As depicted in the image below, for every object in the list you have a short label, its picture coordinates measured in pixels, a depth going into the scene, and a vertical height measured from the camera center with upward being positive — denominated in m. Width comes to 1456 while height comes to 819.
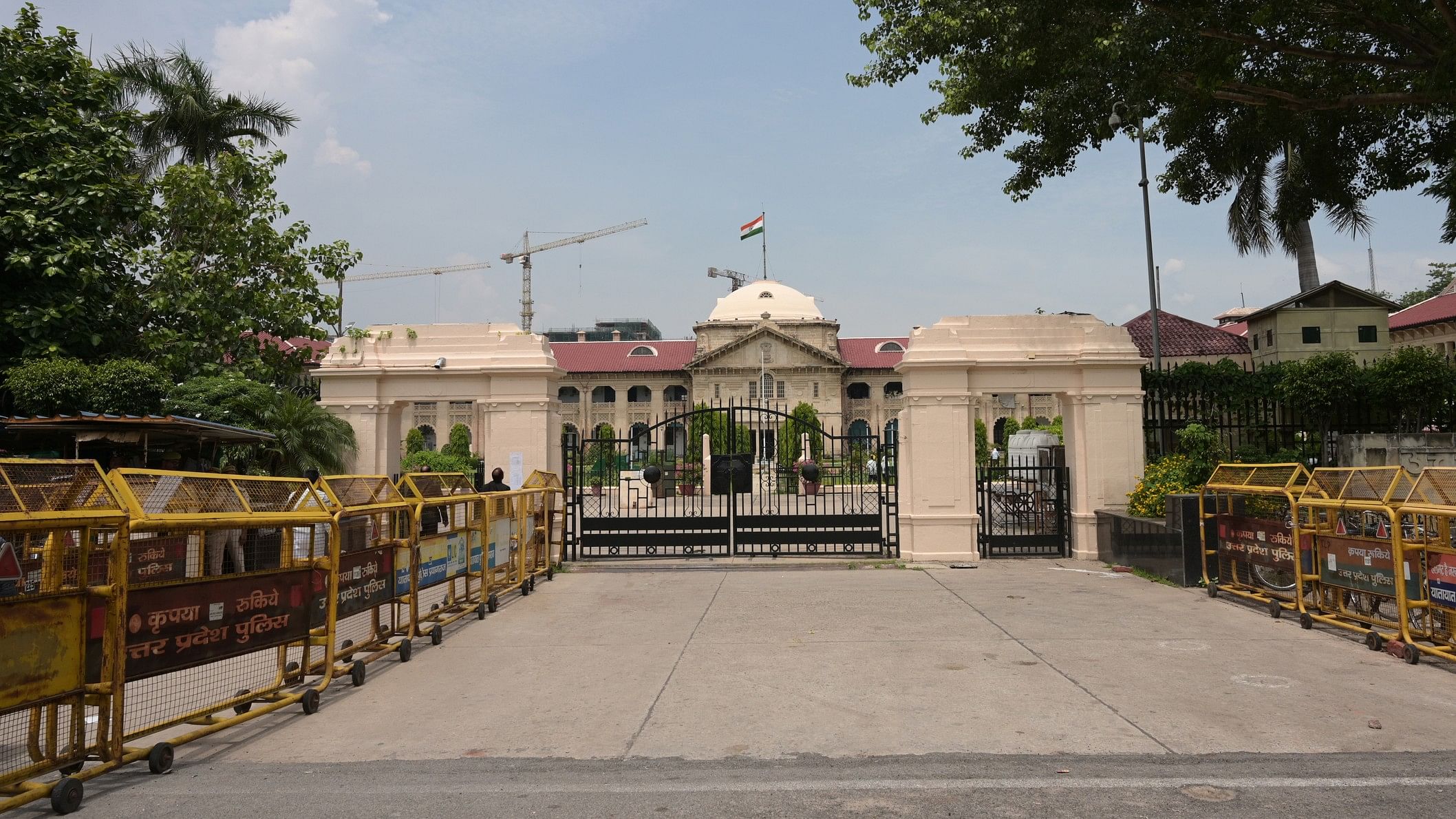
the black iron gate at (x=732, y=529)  14.78 -1.04
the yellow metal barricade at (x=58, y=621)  4.45 -0.75
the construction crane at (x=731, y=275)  130.25 +29.48
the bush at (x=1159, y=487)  13.51 -0.36
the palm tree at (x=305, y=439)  15.63 +0.70
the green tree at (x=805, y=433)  14.88 +0.81
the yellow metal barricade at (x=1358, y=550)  7.80 -0.85
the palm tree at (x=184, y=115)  23.70 +10.23
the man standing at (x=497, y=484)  13.73 -0.15
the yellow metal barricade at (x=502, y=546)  10.73 -0.95
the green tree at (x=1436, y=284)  56.47 +11.55
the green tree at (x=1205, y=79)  12.00 +6.05
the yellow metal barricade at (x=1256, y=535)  9.52 -0.87
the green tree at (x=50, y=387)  15.01 +1.63
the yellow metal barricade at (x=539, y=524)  12.63 -0.77
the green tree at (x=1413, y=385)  15.79 +1.36
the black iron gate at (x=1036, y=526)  14.97 -1.10
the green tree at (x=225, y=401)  16.73 +1.50
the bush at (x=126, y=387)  15.30 +1.67
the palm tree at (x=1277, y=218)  24.38 +8.51
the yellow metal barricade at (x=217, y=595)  5.26 -0.79
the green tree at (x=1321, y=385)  15.68 +1.39
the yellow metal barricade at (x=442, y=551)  8.69 -0.82
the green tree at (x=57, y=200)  16.58 +5.56
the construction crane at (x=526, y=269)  124.06 +29.46
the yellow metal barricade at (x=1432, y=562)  7.15 -0.86
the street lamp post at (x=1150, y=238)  17.70 +4.82
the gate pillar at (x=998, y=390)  14.47 +1.02
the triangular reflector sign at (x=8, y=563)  4.42 -0.42
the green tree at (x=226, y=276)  18.88 +4.62
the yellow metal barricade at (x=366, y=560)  7.32 -0.74
